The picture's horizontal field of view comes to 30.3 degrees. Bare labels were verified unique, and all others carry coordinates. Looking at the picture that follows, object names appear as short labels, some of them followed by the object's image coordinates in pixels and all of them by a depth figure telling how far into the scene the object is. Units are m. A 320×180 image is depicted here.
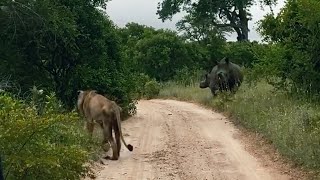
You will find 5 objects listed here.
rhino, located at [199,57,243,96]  23.39
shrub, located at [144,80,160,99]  33.56
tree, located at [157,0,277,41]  46.84
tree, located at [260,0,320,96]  16.22
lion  11.92
